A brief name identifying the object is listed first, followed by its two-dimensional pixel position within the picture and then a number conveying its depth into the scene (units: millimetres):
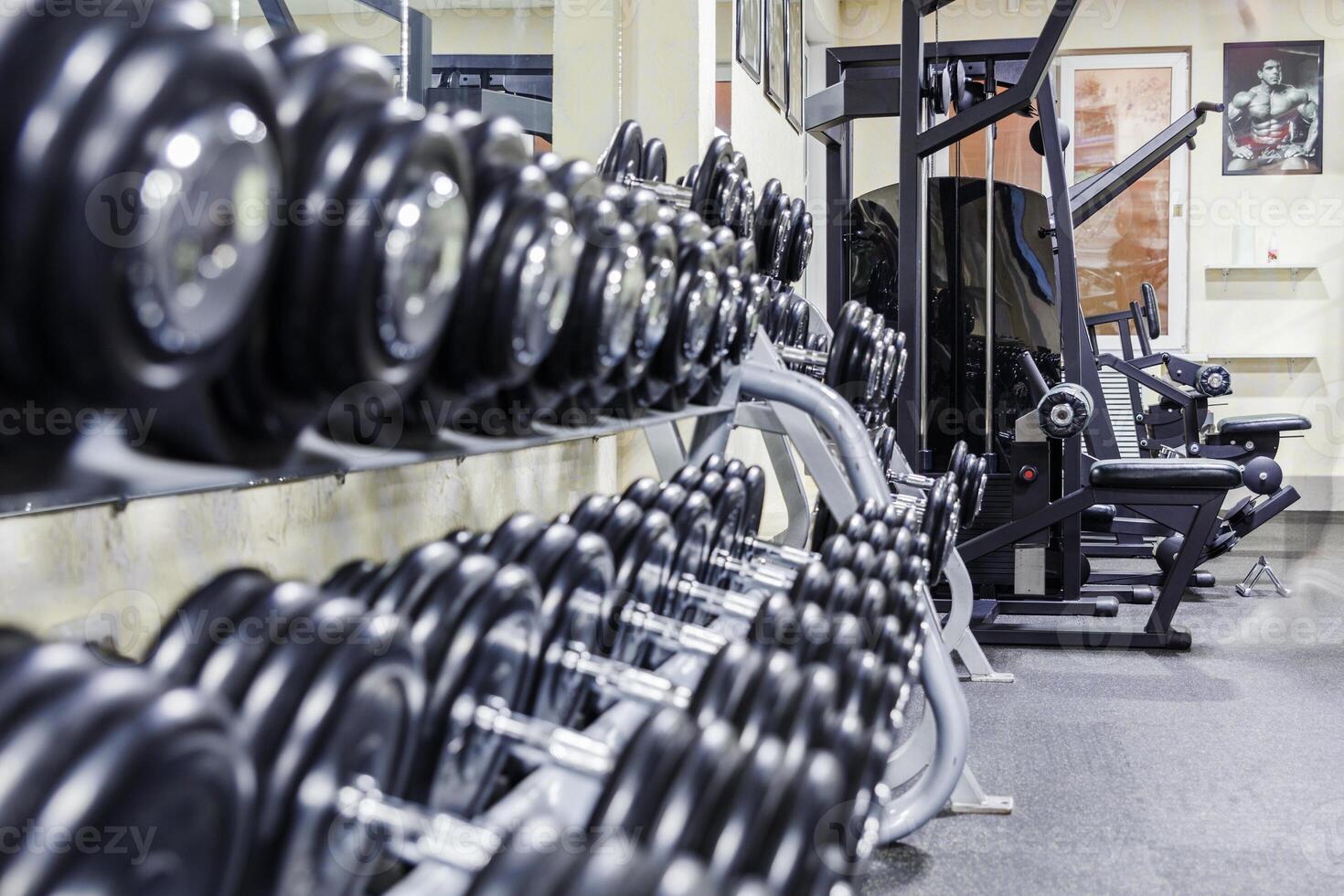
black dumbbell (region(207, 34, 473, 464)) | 604
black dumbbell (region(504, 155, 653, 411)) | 1009
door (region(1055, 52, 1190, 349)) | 7250
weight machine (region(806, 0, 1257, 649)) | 3609
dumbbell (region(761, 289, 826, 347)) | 2623
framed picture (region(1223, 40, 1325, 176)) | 7137
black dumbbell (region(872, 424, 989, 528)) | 3006
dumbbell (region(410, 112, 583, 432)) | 804
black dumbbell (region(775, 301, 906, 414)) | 2504
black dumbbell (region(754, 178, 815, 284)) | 2484
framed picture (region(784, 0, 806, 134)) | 5274
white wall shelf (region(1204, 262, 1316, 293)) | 7066
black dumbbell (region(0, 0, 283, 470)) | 445
